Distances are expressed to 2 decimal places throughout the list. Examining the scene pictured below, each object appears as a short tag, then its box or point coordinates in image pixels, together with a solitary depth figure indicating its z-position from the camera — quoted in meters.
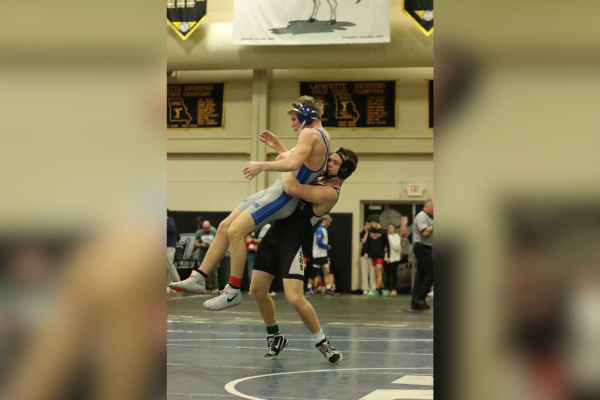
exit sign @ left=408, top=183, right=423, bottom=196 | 17.44
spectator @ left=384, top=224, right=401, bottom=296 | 16.77
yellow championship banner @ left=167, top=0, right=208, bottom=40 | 16.34
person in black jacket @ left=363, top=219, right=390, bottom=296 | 16.50
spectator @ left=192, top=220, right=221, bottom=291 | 16.42
